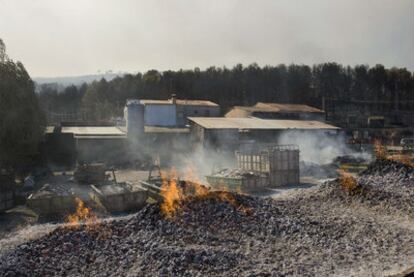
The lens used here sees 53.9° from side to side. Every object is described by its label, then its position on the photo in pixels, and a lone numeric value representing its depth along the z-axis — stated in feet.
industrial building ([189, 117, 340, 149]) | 134.62
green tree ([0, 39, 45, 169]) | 90.43
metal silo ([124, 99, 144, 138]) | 135.44
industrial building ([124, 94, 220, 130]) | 172.24
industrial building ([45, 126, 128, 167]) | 119.65
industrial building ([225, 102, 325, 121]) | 193.77
